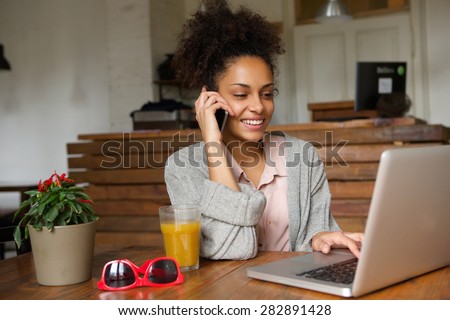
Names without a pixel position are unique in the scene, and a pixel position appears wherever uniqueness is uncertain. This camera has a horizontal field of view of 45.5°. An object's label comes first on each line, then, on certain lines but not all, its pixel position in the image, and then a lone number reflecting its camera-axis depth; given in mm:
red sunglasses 1021
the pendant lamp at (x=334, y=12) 4820
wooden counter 2908
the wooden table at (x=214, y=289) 925
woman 1285
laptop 830
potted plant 1033
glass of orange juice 1152
